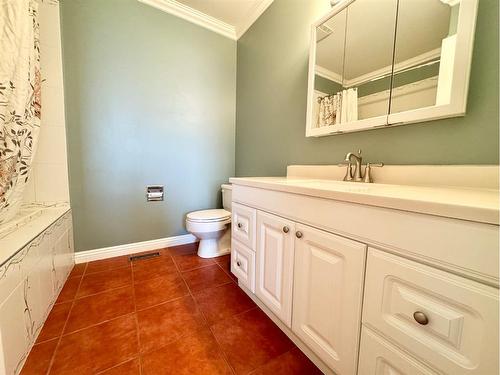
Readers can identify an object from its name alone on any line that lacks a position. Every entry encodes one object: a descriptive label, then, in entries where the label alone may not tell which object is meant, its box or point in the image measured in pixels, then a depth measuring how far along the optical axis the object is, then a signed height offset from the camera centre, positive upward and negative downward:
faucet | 1.05 +0.02
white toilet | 1.71 -0.53
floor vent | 1.76 -0.83
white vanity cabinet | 0.41 -0.32
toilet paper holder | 1.89 -0.26
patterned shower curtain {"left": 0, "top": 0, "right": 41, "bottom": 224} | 0.91 +0.33
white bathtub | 0.74 -0.54
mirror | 0.77 +0.53
